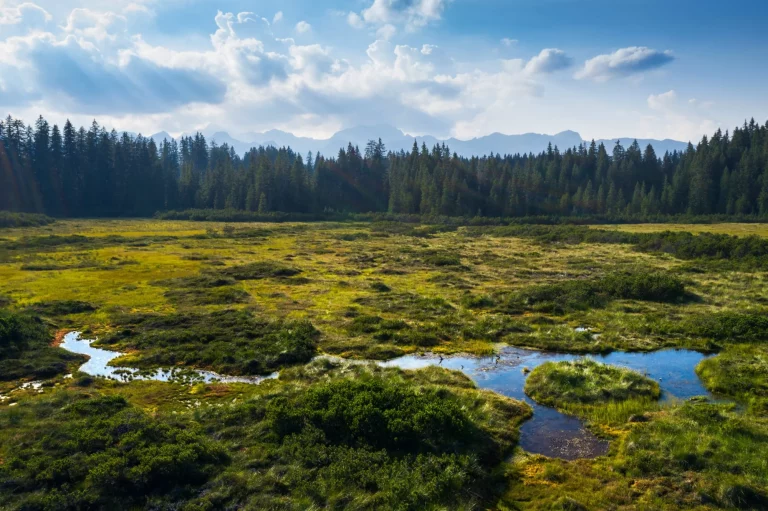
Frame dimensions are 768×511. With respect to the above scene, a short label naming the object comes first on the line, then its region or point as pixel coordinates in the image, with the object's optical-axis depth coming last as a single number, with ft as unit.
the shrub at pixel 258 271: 153.89
